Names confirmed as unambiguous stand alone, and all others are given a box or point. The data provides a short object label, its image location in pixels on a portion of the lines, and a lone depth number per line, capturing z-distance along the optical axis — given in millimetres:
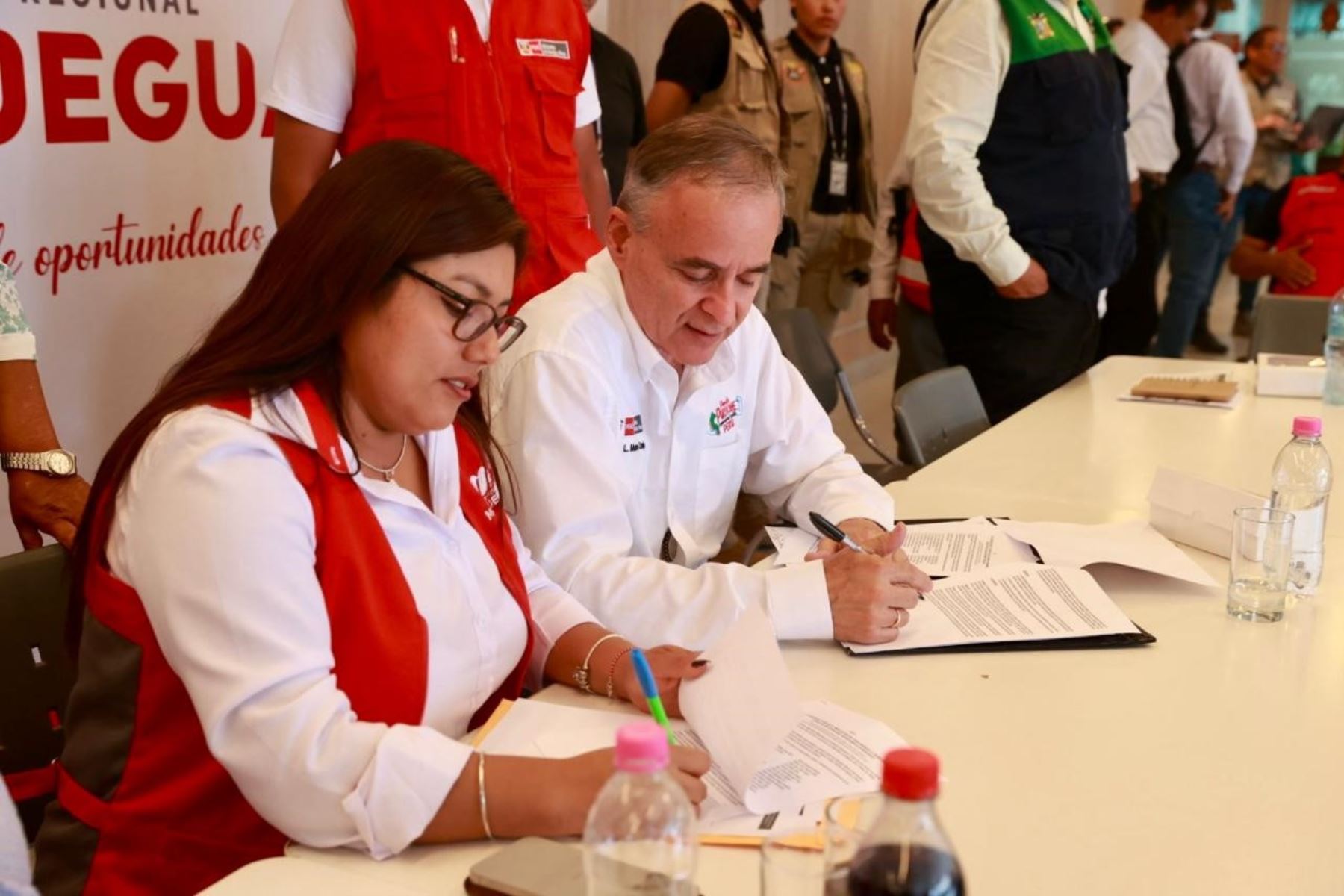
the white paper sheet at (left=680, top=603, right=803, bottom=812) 1289
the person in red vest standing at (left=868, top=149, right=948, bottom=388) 4184
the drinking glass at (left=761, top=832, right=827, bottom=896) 990
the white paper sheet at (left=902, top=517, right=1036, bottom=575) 1964
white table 1186
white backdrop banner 2709
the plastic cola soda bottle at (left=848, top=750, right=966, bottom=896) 789
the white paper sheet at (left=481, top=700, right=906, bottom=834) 1268
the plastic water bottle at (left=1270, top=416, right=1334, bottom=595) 1912
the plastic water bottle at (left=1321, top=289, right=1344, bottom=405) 3195
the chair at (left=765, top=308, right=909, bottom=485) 3520
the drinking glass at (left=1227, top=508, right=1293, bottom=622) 1820
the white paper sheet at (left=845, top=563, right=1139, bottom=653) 1697
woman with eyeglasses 1239
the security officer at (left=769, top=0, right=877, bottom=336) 4891
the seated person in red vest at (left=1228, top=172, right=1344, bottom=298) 4578
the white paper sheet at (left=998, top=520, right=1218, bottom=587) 1928
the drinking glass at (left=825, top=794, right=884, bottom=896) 875
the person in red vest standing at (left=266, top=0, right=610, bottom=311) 2574
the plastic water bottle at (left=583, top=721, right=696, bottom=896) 965
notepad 3145
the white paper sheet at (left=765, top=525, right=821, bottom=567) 2002
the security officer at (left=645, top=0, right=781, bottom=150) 4457
